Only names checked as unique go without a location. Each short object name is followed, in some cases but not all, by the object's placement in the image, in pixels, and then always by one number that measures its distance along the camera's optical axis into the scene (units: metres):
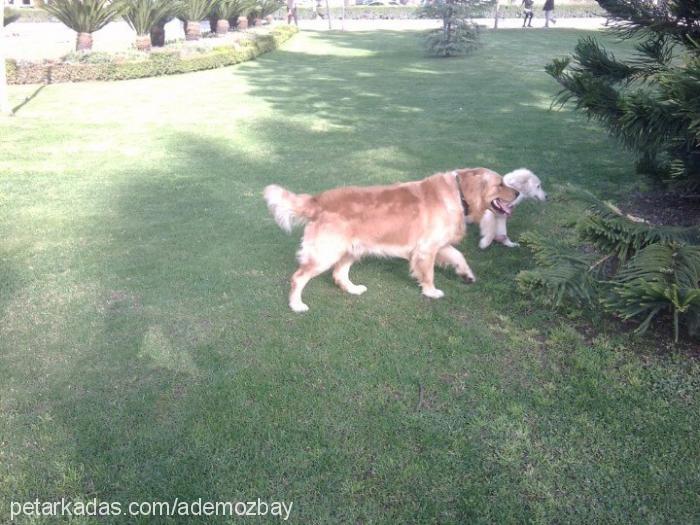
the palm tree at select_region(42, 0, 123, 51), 21.02
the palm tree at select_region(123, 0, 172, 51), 22.61
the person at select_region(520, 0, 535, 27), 38.94
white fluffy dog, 6.03
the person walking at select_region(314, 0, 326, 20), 61.66
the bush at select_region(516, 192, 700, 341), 3.05
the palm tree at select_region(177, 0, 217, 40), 26.39
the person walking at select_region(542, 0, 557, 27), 37.81
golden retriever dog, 4.90
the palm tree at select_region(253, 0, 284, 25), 37.33
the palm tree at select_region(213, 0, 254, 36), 30.24
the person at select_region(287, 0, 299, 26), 45.16
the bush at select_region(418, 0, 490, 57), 24.34
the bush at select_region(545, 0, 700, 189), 3.41
